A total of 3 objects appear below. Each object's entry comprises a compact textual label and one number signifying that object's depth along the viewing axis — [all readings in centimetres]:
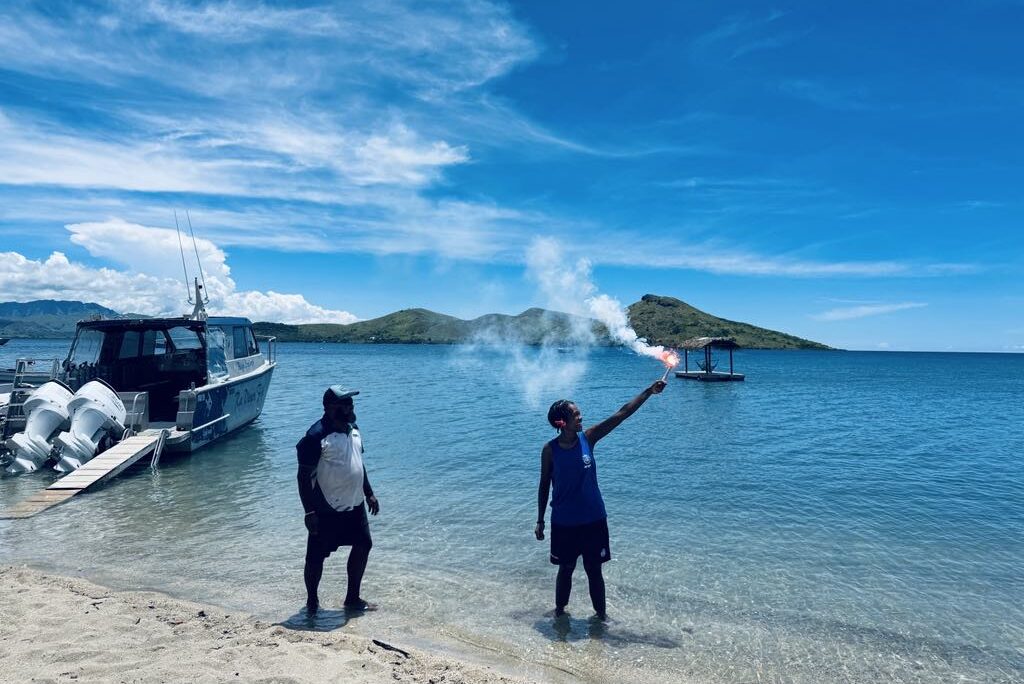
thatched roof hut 5022
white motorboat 1571
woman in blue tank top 625
